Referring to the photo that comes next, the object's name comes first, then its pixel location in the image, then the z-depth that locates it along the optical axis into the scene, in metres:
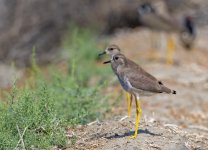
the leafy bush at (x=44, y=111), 11.60
